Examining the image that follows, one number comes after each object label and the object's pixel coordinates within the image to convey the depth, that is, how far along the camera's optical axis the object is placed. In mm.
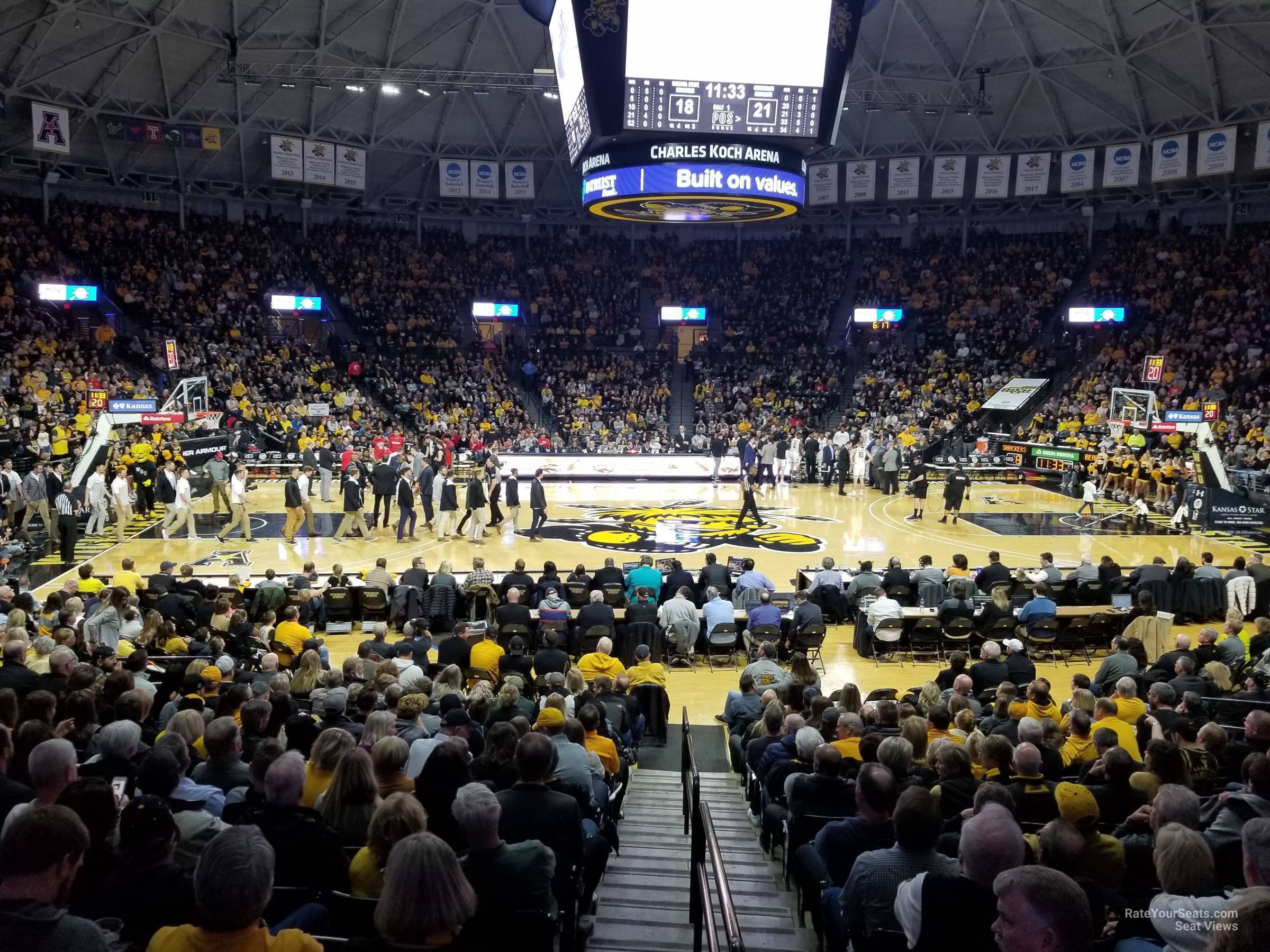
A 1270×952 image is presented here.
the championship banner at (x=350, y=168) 39281
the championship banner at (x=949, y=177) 40000
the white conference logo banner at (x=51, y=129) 31562
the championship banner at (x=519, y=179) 42375
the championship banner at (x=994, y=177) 39594
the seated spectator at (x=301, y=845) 4684
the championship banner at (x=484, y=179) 42250
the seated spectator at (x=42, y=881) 3338
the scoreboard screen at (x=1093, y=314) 41156
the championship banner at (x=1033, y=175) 38750
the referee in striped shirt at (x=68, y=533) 19422
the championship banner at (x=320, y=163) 38375
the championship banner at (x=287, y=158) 37125
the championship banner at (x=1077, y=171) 38031
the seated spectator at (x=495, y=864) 4230
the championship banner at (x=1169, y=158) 35562
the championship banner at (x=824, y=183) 41875
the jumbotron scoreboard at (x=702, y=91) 18594
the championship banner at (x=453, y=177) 41844
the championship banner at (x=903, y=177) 40438
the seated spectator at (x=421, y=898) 3402
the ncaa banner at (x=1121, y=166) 36875
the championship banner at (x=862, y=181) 41438
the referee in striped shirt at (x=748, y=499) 24195
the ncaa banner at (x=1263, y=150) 32438
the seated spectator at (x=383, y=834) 4375
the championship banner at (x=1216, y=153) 34031
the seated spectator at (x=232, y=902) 3359
